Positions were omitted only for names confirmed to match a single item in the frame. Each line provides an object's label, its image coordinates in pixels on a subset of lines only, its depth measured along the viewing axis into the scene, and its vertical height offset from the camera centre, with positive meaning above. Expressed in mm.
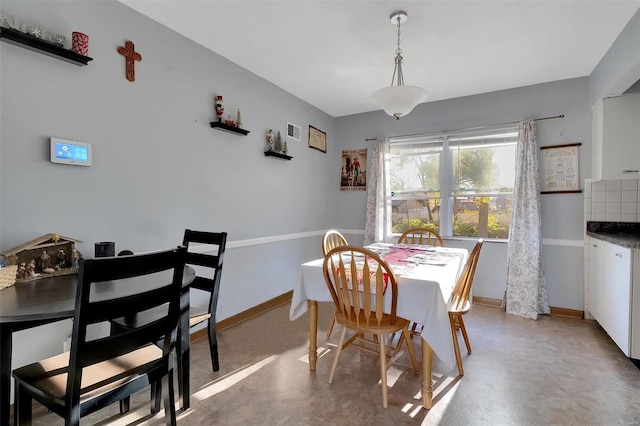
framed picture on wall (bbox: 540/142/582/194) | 3232 +479
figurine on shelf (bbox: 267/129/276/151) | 3380 +786
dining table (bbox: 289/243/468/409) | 1629 -499
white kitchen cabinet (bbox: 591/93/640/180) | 2652 +682
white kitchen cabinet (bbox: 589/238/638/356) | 2215 -631
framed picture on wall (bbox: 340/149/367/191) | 4450 +609
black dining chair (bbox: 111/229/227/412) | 1673 -623
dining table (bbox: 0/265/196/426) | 1067 -355
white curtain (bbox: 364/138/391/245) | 4145 +200
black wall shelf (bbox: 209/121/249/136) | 2701 +759
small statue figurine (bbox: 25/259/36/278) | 1485 -301
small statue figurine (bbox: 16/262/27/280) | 1465 -306
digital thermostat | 1762 +342
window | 3627 +384
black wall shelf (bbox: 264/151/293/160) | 3334 +629
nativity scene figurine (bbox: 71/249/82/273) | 1640 -266
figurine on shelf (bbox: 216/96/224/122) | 2732 +937
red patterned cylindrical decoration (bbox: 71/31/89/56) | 1820 +1001
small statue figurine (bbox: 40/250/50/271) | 1562 -268
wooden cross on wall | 2101 +1065
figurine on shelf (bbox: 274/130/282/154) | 3508 +771
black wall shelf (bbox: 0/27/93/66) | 1563 +889
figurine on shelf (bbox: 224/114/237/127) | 2841 +838
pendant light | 2018 +785
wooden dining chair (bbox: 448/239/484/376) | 2035 -597
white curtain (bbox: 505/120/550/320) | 3254 -307
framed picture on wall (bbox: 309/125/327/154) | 4160 +1017
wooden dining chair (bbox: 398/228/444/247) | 3189 -305
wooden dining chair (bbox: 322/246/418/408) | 1713 -525
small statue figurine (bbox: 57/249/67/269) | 1631 -270
